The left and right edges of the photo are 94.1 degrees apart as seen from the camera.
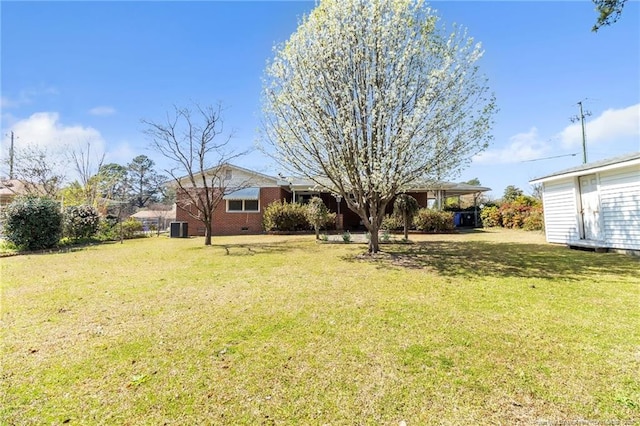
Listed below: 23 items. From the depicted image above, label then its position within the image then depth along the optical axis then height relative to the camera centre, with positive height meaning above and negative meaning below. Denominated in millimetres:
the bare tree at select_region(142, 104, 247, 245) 16484 +5302
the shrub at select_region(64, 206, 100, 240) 17406 +802
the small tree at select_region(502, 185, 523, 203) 36381 +3709
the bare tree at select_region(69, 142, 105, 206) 26047 +6249
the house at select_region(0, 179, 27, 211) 25145 +4400
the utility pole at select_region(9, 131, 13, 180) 23175 +5955
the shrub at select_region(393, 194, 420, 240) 15914 +922
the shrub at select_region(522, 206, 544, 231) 21836 -32
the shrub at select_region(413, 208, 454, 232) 21391 +192
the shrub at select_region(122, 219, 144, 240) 21300 +410
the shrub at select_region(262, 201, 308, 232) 22250 +885
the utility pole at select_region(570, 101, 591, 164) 28250 +7855
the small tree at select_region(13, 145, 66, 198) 22641 +5206
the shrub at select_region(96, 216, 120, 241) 19484 +266
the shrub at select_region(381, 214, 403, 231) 21172 +105
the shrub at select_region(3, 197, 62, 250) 13359 +646
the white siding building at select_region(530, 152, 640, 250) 10461 +545
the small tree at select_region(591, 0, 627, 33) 5781 +4017
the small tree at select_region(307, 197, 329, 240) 17141 +814
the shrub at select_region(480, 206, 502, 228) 26375 +373
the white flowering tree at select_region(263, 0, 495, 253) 9664 +4407
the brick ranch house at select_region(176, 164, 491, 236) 24312 +2263
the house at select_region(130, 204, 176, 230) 38422 +2705
